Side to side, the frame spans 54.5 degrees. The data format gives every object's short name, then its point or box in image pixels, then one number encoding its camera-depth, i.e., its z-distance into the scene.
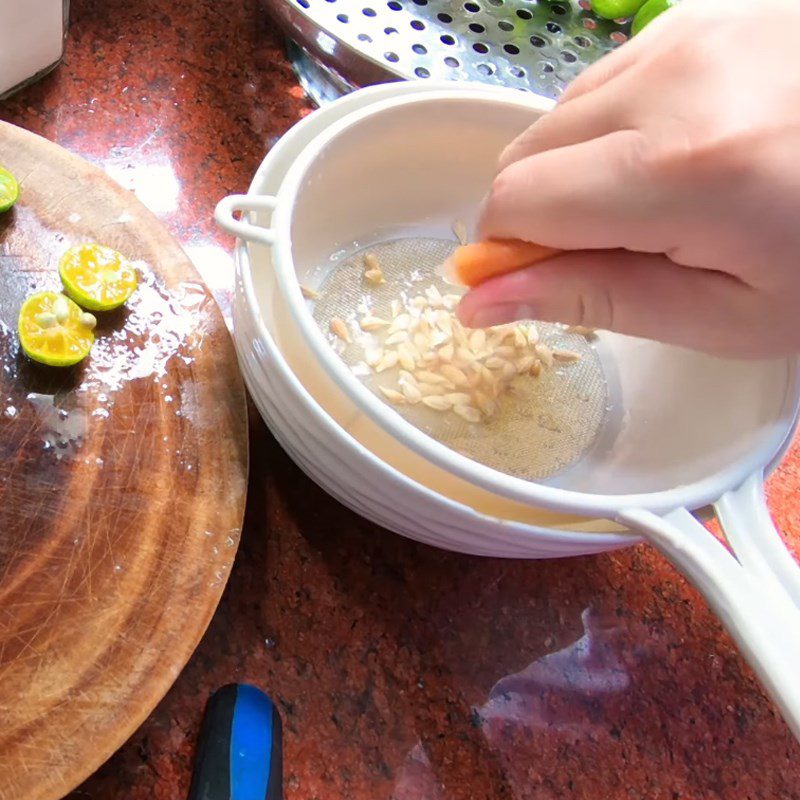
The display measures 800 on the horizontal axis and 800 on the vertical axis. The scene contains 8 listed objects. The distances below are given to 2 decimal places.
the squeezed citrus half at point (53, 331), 0.53
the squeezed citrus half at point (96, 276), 0.56
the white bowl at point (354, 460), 0.45
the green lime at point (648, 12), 0.76
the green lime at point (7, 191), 0.58
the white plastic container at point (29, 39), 0.65
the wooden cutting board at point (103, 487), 0.45
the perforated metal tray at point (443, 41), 0.73
